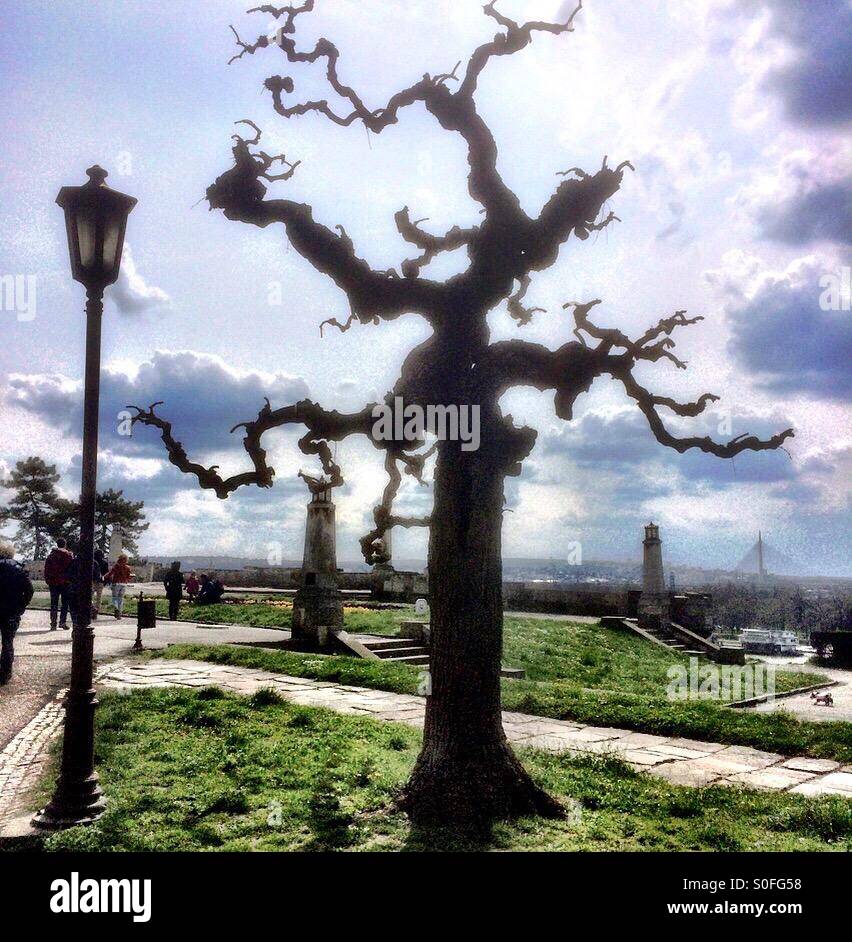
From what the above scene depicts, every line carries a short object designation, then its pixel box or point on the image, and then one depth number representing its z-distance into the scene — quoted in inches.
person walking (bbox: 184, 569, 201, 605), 1058.7
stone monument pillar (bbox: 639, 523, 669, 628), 847.1
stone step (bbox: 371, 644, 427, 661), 548.0
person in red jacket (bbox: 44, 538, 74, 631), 611.5
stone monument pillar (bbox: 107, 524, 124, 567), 788.9
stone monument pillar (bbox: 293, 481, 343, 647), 569.0
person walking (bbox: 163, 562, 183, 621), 789.9
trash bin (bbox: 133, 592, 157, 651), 548.7
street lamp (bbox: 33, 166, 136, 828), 202.8
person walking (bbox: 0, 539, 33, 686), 382.6
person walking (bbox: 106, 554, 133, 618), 748.0
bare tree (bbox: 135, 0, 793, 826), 206.7
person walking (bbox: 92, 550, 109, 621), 672.4
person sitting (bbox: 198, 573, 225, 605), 963.3
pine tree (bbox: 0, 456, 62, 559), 2086.6
